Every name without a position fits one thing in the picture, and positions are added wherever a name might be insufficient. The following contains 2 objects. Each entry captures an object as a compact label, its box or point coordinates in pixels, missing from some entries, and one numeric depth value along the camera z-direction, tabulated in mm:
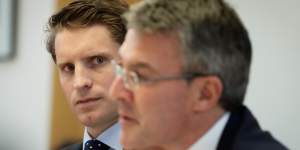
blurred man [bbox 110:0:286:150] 2547
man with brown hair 2782
